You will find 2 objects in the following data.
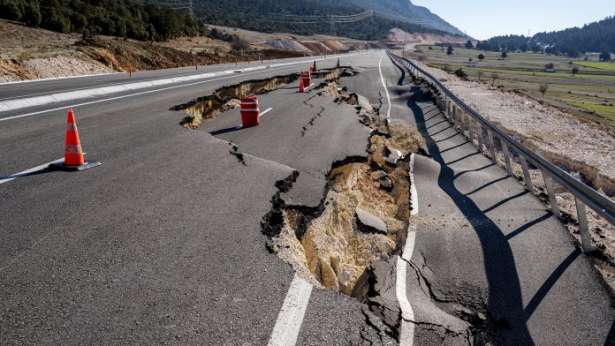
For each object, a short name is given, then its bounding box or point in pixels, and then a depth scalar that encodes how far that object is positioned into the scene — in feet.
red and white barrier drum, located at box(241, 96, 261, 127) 35.27
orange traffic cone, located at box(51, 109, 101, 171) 19.63
